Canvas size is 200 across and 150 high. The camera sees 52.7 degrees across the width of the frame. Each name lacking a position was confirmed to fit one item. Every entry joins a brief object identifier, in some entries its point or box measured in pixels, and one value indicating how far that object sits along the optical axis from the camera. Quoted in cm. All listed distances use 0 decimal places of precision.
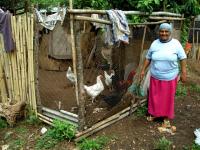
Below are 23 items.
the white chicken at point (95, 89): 371
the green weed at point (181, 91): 482
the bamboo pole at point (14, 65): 355
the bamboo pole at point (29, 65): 346
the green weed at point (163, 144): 312
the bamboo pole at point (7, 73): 375
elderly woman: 336
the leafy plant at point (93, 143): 309
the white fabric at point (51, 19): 558
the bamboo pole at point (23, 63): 352
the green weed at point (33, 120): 365
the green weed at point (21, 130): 353
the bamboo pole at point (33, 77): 344
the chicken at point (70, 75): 445
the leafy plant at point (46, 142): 319
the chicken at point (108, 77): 366
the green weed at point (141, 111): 396
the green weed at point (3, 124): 368
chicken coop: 314
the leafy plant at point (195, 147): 315
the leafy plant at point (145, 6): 388
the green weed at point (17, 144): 326
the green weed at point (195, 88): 503
